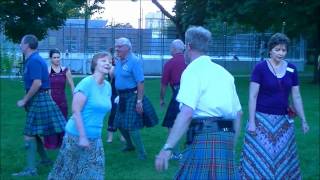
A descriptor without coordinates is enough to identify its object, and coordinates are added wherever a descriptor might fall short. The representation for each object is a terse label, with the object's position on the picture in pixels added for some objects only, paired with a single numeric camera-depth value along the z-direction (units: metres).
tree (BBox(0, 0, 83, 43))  22.14
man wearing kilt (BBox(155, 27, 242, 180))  5.69
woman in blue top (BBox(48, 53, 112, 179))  6.81
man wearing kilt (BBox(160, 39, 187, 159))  10.96
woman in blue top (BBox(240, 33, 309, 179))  7.96
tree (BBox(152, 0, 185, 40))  43.41
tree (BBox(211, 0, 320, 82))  31.50
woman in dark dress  11.18
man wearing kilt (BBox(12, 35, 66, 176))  9.32
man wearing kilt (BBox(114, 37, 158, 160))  10.66
